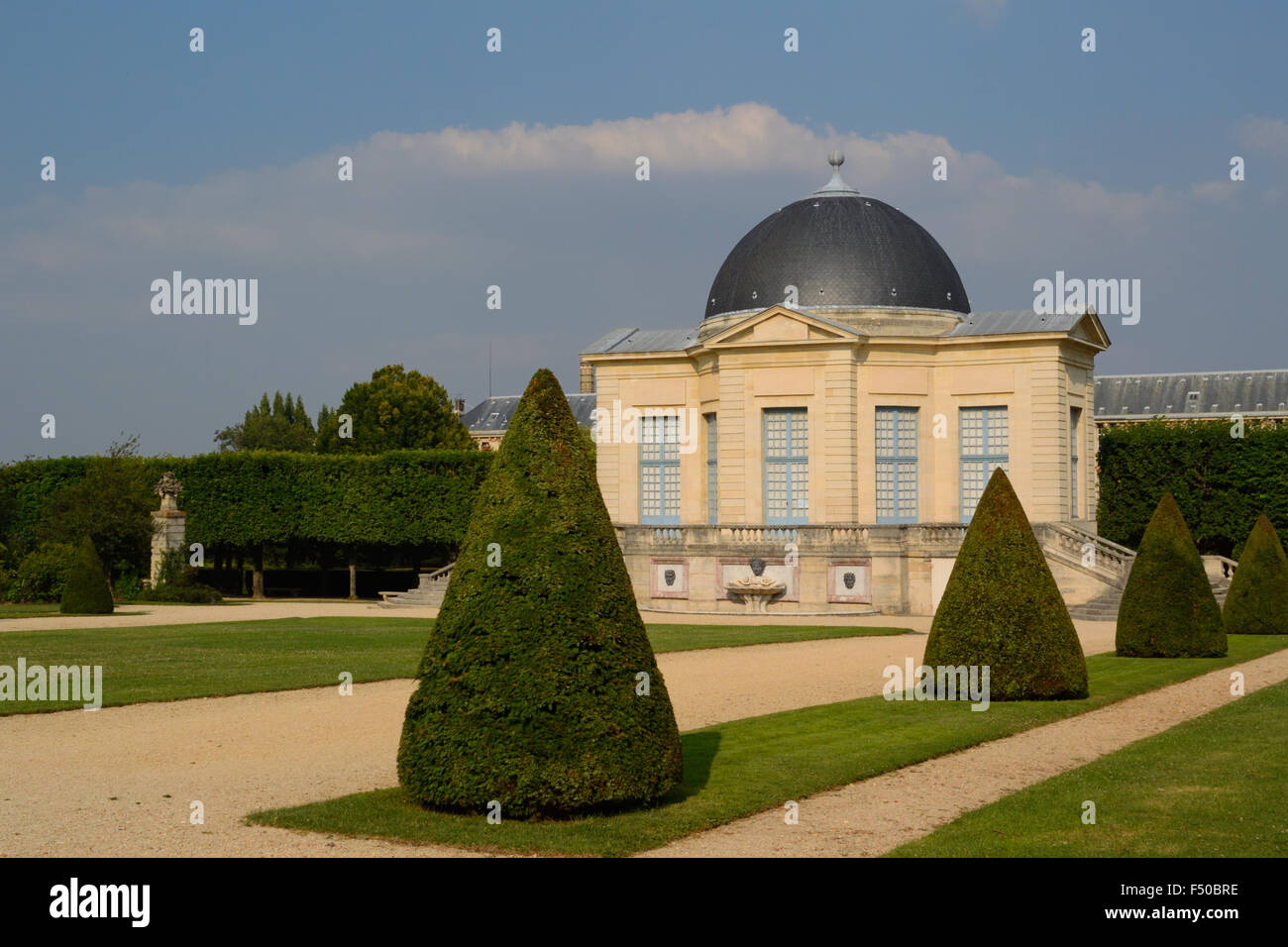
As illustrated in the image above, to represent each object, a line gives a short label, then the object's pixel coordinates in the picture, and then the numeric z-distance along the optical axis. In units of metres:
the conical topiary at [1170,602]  20.66
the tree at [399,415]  64.81
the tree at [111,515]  40.12
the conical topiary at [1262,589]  25.86
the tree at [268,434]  94.31
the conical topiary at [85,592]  32.41
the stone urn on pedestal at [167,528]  42.19
